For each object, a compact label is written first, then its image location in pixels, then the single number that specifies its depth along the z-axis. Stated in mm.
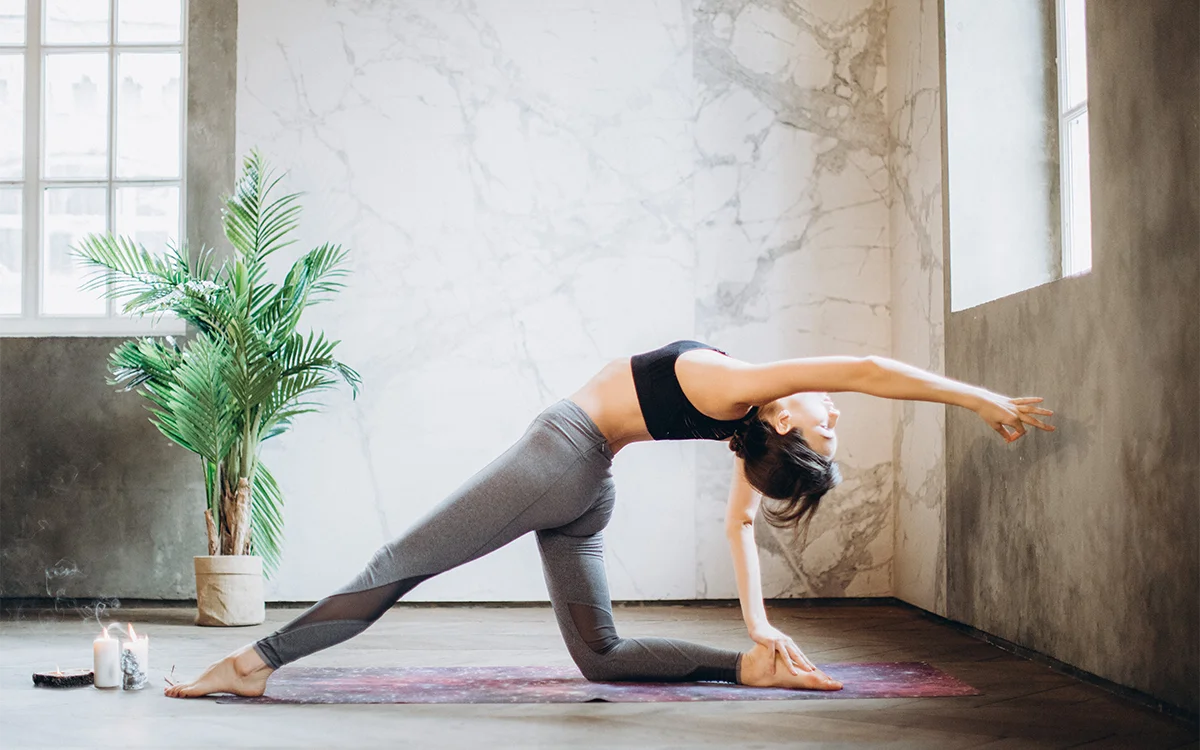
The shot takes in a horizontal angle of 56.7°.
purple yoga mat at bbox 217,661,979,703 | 2371
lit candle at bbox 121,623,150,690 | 2465
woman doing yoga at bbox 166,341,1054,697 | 2260
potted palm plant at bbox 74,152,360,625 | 3766
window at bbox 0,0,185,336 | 4488
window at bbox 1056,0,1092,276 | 3314
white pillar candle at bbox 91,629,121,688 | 2494
